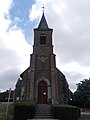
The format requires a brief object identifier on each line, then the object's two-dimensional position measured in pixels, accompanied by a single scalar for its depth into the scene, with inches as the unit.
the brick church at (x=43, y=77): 523.8
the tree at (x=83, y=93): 578.9
